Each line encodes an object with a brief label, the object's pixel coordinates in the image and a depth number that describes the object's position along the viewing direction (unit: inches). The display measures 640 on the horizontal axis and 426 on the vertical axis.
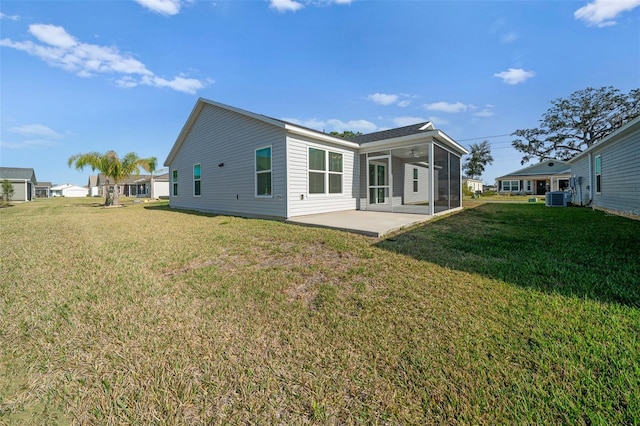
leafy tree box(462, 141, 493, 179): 2011.6
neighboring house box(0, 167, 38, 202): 1063.6
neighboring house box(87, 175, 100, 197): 2030.5
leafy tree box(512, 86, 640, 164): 1210.1
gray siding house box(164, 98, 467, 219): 346.3
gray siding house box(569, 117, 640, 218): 336.2
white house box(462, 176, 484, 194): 1677.2
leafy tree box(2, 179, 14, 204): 816.3
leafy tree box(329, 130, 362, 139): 1476.5
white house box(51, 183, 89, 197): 2219.5
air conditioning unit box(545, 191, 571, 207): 579.5
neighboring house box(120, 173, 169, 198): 1519.4
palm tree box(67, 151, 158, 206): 727.1
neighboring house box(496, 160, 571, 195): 1224.2
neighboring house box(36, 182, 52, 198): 1897.1
